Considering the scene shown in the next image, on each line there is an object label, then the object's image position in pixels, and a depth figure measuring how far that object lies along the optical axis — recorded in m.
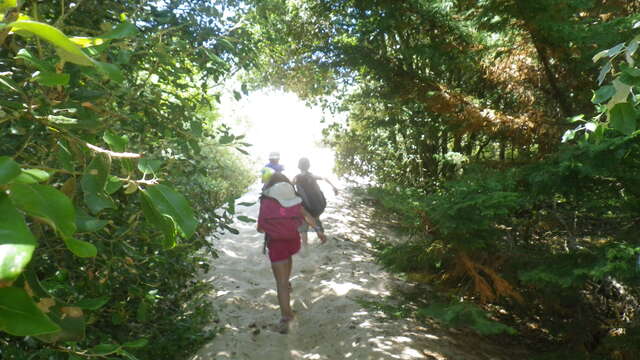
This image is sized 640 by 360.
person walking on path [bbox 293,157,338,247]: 7.87
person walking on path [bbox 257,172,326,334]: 5.18
